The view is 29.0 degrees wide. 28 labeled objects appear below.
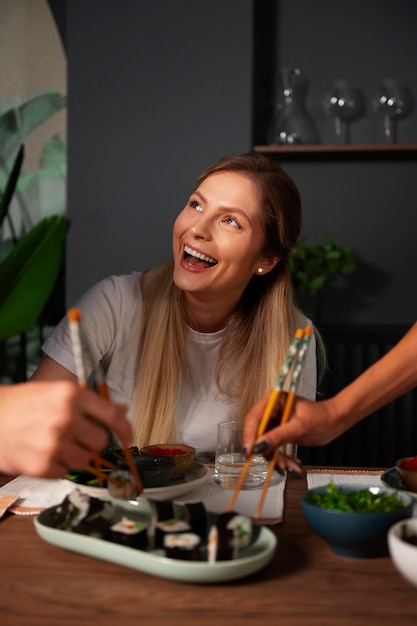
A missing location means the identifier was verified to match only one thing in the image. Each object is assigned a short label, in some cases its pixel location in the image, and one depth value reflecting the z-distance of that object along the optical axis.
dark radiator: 3.37
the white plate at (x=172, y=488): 1.36
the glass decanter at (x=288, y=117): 3.55
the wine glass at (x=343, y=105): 3.55
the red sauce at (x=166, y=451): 1.54
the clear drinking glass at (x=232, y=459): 1.53
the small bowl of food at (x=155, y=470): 1.38
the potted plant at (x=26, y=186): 3.95
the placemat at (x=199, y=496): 1.36
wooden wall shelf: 3.45
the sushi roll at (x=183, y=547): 1.04
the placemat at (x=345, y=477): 1.59
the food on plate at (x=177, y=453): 1.49
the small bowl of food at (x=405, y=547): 0.98
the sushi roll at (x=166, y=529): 1.09
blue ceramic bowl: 1.10
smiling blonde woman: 1.99
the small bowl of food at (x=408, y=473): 1.41
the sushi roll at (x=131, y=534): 1.09
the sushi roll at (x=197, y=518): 1.11
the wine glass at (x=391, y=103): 3.48
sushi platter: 1.02
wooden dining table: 0.94
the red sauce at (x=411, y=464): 1.42
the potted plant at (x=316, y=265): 3.29
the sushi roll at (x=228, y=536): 1.03
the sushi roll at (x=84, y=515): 1.15
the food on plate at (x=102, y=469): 1.40
